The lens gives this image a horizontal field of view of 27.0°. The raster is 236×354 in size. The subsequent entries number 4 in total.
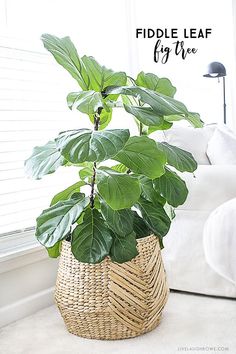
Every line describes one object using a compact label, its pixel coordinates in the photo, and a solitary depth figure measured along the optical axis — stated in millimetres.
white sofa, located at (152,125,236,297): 2152
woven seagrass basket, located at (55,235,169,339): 1690
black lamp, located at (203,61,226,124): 3266
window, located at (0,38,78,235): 2135
